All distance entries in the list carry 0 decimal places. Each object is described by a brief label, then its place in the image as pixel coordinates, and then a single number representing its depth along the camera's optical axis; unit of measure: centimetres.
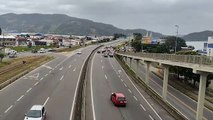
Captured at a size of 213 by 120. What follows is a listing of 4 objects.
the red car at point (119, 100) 2374
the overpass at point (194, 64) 2047
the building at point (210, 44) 6730
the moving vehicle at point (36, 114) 1674
